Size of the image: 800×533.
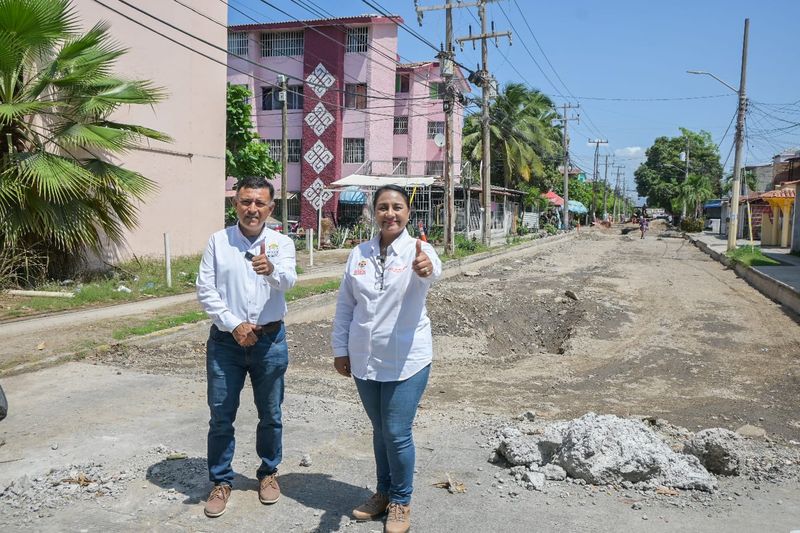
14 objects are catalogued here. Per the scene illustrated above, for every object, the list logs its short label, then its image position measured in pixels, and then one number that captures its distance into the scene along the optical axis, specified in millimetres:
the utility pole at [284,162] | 21605
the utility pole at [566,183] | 54094
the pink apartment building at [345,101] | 35125
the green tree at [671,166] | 78312
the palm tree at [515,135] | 43312
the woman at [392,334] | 3443
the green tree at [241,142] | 26484
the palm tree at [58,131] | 10297
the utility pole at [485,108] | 27755
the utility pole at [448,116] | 22250
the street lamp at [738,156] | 27297
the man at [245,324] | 3736
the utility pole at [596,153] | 82250
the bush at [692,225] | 54719
